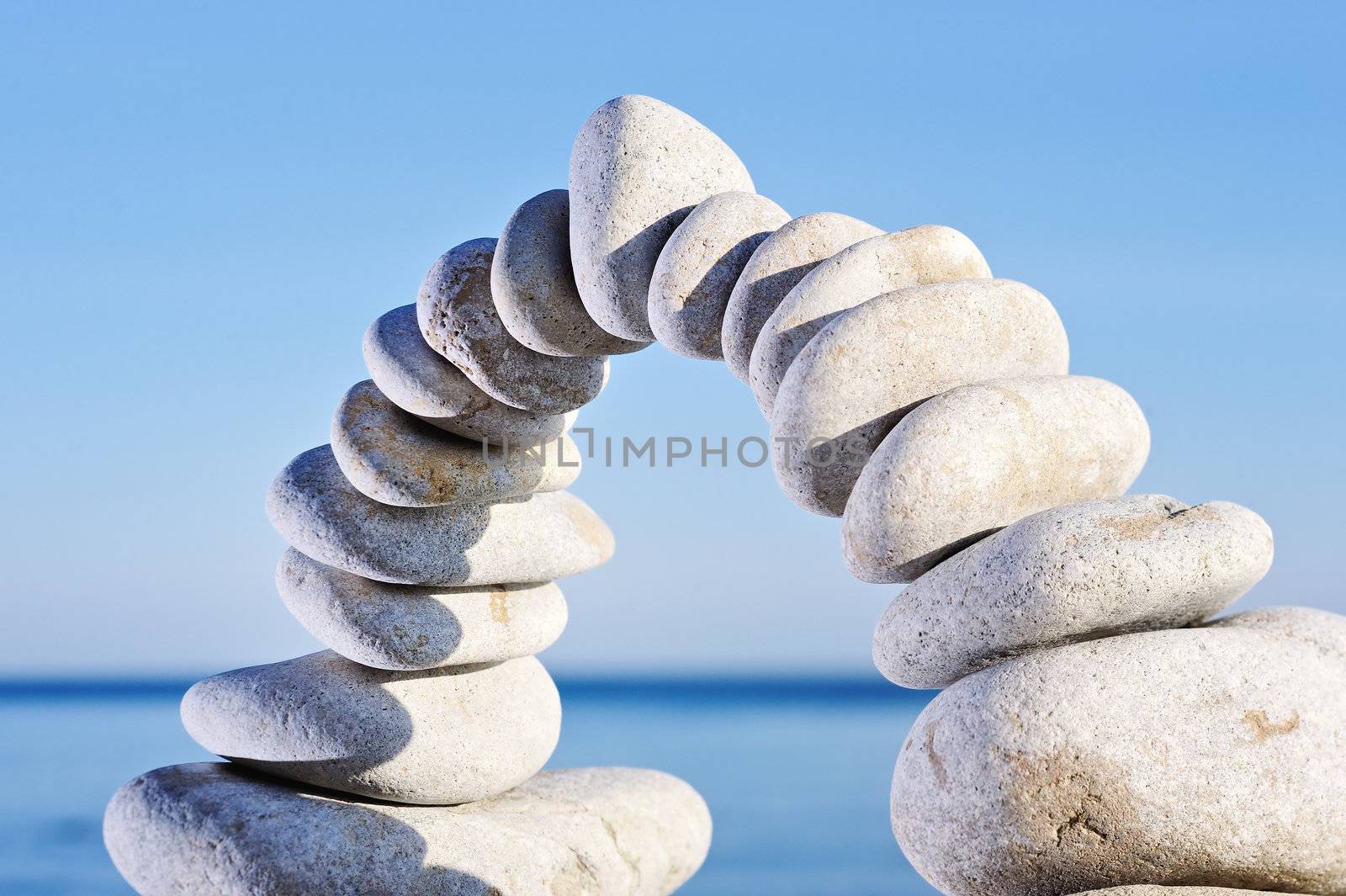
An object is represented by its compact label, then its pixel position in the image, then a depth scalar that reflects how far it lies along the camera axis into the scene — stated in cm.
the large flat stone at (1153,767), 212
